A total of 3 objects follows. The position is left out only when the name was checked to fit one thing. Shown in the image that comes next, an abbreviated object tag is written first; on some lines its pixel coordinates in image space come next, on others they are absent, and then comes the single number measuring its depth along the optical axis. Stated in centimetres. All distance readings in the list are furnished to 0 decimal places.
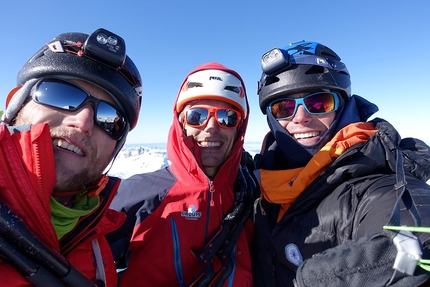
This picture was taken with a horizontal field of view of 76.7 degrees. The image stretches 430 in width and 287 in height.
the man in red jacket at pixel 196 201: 46
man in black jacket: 35
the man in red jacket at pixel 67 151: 32
